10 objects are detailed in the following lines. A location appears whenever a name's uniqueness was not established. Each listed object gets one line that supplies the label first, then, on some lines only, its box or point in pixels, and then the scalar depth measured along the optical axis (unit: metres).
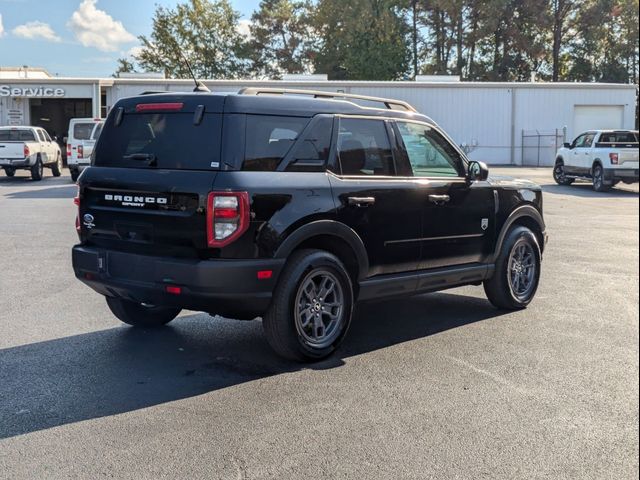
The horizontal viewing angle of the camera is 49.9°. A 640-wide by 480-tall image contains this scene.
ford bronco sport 4.76
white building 36.31
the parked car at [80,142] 23.16
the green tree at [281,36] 58.75
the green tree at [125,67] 61.28
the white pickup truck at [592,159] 20.05
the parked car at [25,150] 23.95
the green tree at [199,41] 58.50
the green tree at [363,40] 51.97
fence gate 36.66
